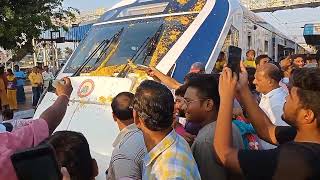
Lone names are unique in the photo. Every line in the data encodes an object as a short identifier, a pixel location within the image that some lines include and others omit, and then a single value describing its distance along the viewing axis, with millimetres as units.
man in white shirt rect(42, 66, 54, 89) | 16862
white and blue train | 5246
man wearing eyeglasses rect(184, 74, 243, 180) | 2484
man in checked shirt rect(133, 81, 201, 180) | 2086
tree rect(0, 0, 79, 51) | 14794
